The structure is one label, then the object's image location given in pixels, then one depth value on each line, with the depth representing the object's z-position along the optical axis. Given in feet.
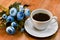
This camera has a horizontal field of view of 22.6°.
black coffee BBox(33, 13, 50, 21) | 2.57
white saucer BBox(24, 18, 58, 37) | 2.58
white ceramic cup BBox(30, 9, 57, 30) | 2.51
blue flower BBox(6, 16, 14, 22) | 2.67
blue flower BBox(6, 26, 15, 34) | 2.59
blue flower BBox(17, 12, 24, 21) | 2.66
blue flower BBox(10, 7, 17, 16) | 2.68
